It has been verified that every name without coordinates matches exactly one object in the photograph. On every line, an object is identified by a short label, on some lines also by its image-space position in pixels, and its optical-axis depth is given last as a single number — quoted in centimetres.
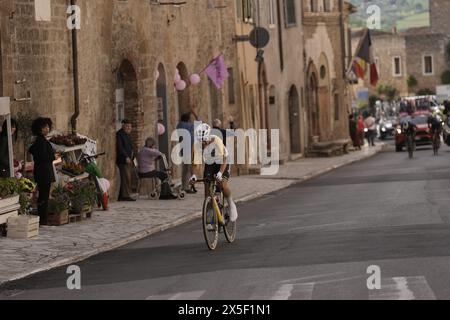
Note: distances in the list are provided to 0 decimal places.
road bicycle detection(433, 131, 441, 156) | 5503
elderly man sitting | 3103
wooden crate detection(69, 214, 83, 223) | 2486
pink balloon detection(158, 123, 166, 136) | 3509
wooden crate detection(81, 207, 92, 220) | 2532
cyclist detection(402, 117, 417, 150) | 5460
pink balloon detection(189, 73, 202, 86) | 3812
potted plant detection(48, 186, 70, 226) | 2420
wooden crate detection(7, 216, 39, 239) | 2200
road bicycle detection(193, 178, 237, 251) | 1959
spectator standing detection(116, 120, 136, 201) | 3055
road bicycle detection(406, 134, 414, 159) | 5408
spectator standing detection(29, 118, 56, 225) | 2350
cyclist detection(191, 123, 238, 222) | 1977
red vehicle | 6400
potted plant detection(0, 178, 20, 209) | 2181
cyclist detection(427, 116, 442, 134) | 5550
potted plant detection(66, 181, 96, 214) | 2494
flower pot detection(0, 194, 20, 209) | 2171
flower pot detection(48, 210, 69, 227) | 2420
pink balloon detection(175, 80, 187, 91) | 3697
